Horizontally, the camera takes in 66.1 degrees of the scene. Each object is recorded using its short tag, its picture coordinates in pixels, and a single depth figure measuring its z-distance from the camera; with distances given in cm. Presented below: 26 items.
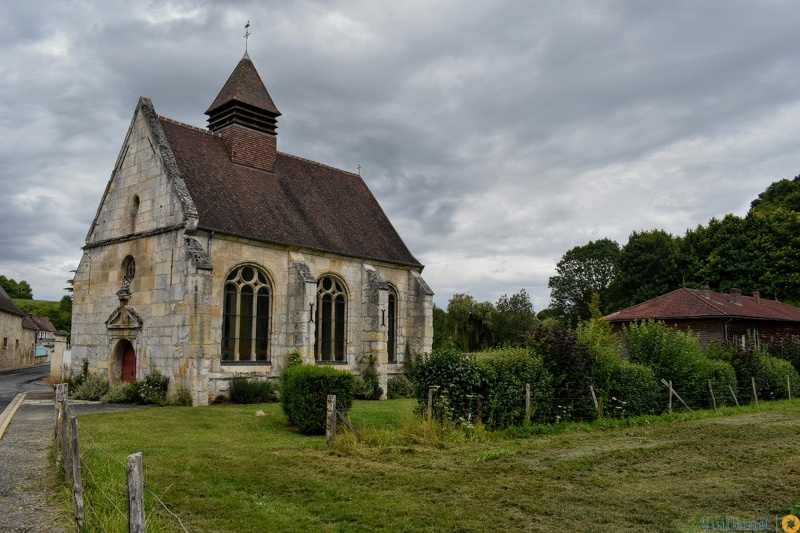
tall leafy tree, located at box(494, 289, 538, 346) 4416
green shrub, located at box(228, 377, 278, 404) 1816
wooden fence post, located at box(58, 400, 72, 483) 780
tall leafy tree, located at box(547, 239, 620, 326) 5850
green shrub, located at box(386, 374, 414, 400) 2305
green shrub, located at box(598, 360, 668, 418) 1545
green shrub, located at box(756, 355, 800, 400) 2142
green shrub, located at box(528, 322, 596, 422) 1449
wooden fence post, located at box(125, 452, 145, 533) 411
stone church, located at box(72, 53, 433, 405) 1802
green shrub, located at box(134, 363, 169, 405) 1748
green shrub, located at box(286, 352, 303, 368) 1930
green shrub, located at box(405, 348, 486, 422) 1273
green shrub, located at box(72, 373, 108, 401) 1906
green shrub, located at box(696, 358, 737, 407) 1842
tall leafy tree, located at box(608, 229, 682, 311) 4541
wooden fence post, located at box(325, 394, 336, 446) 1132
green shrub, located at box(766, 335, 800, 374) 2495
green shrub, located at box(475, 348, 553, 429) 1309
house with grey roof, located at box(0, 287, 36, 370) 4316
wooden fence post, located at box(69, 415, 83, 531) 592
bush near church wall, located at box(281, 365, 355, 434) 1285
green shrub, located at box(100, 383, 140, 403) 1784
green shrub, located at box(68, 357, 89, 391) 2062
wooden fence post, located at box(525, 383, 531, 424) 1342
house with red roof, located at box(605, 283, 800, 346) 2984
